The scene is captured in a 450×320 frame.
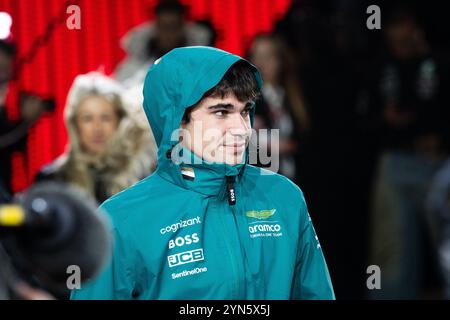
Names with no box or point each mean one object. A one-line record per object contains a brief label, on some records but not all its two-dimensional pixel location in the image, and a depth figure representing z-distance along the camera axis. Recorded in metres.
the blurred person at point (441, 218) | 7.00
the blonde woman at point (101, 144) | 7.07
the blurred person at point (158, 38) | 7.90
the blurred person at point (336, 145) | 7.72
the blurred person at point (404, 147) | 7.65
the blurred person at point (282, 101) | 7.50
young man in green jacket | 3.44
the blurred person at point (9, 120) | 7.14
